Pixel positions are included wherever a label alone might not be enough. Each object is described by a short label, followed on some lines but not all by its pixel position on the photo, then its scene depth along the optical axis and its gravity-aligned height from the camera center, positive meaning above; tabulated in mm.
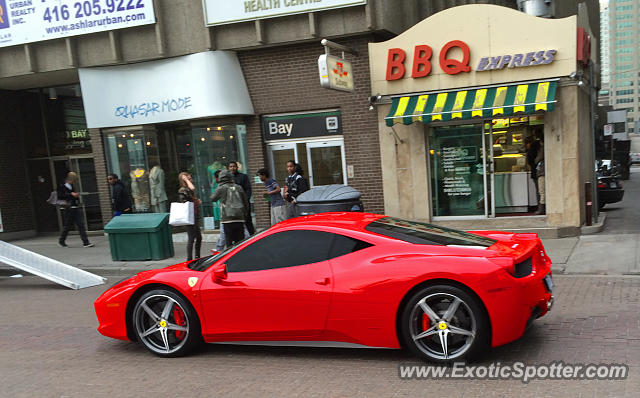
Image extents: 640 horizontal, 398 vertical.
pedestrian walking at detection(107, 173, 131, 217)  13523 -1020
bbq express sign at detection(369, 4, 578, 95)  10625 +1389
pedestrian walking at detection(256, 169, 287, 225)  11156 -1187
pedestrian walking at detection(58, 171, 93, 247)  13906 -1236
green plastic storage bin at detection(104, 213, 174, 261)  11102 -1686
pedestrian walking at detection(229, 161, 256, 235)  11906 -803
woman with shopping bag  10445 -1159
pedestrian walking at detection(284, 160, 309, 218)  11125 -946
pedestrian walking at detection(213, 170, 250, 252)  10290 -1802
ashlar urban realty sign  13227 +3426
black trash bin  9289 -1104
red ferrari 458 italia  4531 -1374
